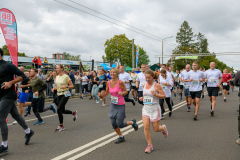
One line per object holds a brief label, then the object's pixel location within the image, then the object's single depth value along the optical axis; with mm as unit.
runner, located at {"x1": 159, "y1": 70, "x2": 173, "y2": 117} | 8117
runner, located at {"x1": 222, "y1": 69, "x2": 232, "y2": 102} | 14919
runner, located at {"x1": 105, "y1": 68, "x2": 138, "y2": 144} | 4918
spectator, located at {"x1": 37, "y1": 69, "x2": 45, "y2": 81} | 13982
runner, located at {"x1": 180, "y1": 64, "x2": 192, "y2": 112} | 9520
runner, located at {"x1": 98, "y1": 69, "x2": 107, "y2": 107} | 11203
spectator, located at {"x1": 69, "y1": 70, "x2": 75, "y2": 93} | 16002
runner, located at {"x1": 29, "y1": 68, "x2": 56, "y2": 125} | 6965
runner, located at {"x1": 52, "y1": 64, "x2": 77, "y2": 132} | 6203
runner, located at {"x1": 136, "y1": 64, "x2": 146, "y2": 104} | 9281
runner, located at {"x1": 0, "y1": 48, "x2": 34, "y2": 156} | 4379
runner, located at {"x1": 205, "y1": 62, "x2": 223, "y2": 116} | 8231
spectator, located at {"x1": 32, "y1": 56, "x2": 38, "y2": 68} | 17078
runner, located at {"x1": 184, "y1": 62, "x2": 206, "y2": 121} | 7889
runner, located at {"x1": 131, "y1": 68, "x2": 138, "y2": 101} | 12566
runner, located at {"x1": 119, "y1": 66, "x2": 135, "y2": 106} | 10445
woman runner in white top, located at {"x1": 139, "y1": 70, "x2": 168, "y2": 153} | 4418
